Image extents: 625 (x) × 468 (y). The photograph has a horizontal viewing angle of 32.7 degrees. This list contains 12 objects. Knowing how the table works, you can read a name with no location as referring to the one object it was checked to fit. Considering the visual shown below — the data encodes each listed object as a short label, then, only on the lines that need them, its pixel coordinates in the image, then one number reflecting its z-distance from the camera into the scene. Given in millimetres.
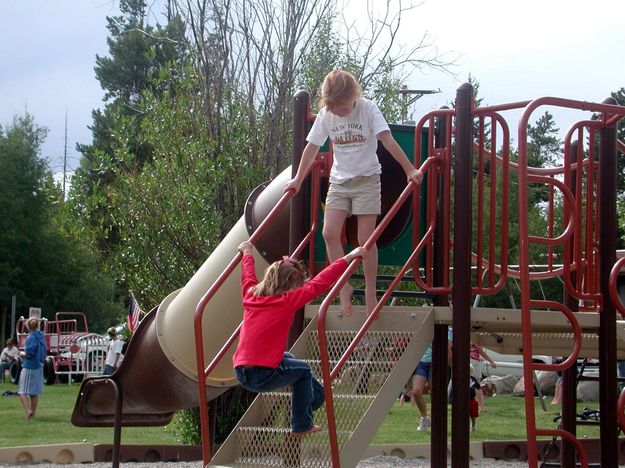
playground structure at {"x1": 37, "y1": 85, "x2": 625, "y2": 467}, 5602
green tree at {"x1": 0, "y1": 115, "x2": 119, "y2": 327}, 49812
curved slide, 7742
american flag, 12995
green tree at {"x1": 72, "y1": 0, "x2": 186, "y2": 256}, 13195
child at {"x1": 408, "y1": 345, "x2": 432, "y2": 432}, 13625
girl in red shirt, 5223
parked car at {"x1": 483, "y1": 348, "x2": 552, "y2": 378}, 26239
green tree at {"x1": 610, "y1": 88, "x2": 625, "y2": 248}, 29181
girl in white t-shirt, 5828
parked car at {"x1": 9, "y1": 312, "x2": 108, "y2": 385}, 29234
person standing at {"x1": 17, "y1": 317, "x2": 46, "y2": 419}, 16953
